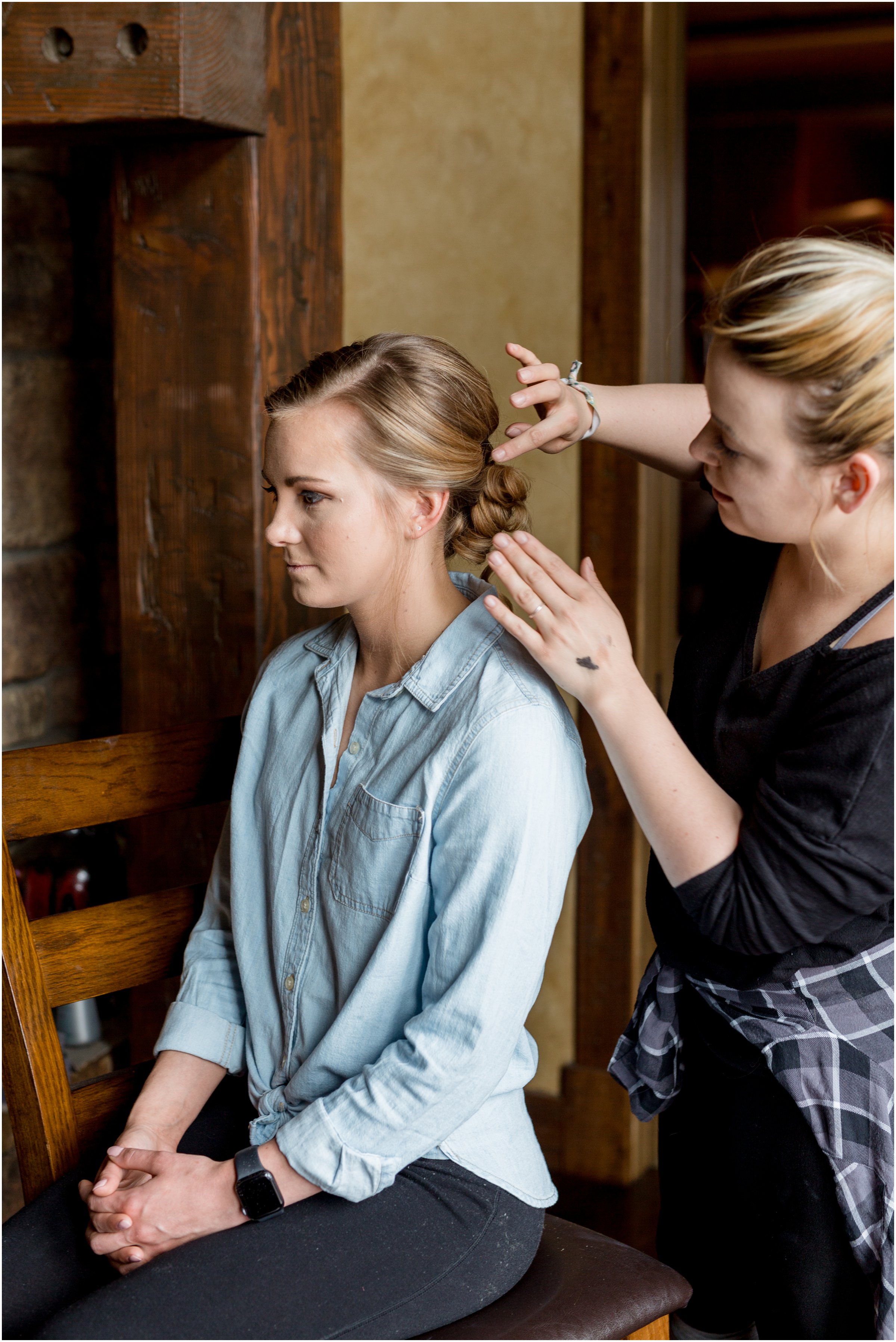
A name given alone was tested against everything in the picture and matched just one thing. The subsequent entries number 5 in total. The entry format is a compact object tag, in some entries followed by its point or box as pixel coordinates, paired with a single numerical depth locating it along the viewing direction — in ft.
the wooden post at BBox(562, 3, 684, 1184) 7.55
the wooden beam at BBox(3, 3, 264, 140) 4.89
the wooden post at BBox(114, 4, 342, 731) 5.41
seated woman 3.59
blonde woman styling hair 3.20
